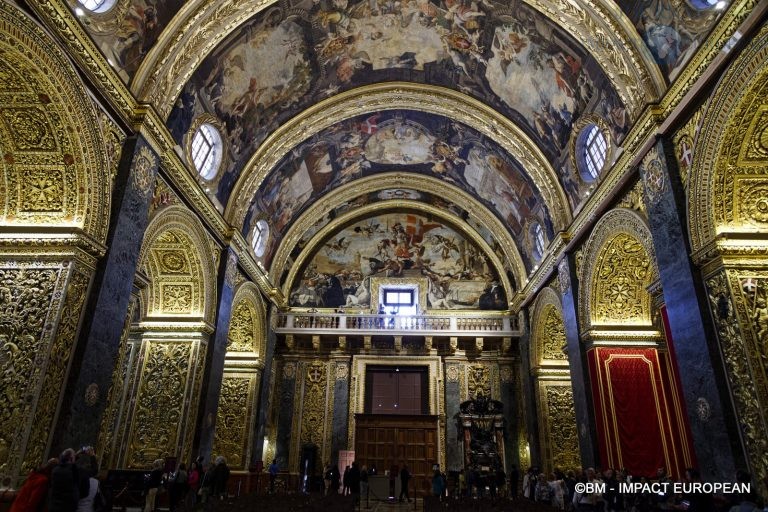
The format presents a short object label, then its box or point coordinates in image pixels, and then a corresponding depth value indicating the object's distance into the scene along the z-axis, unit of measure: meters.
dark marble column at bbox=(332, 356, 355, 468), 17.14
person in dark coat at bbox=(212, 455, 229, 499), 9.40
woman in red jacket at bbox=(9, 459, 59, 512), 4.43
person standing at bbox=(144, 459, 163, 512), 8.38
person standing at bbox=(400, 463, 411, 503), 13.40
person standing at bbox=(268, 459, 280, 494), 14.23
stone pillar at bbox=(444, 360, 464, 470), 16.86
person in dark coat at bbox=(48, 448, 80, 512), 4.29
